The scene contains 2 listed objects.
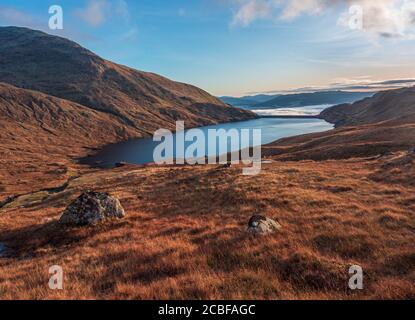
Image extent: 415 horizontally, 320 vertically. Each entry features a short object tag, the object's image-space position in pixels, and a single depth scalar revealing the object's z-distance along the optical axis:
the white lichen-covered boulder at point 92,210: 18.81
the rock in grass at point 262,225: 13.98
